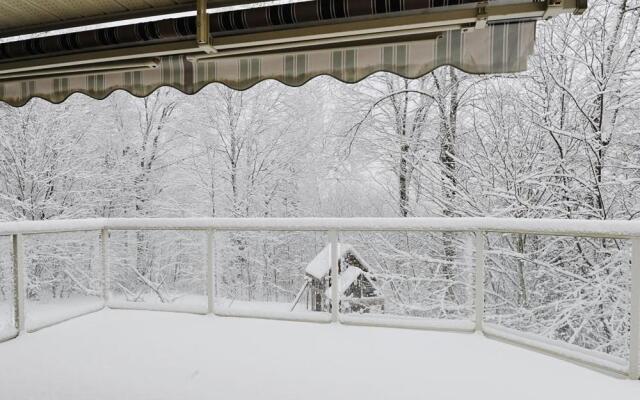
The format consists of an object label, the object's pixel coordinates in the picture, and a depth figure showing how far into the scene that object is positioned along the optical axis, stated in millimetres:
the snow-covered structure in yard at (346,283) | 7328
